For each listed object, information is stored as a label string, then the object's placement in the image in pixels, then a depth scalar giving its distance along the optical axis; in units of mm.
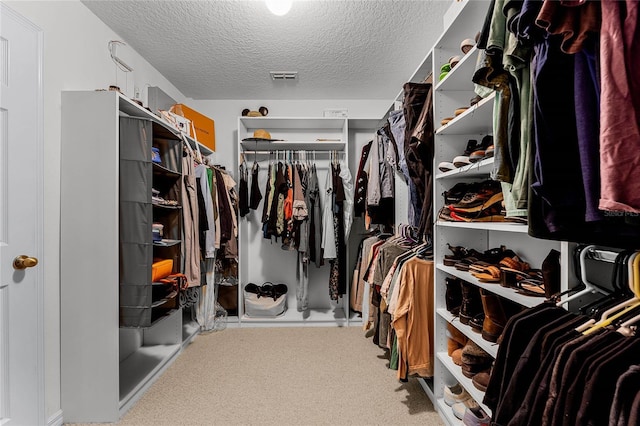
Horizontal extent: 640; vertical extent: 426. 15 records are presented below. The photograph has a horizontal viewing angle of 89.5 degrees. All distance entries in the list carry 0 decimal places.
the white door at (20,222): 1438
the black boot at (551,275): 1092
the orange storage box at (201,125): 2853
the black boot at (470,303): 1600
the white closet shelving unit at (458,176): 1436
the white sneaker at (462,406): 1603
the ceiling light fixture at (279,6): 1744
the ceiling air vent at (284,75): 2951
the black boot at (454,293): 1799
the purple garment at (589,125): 683
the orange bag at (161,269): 1989
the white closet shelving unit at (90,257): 1736
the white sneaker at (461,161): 1494
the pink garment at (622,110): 590
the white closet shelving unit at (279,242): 3412
